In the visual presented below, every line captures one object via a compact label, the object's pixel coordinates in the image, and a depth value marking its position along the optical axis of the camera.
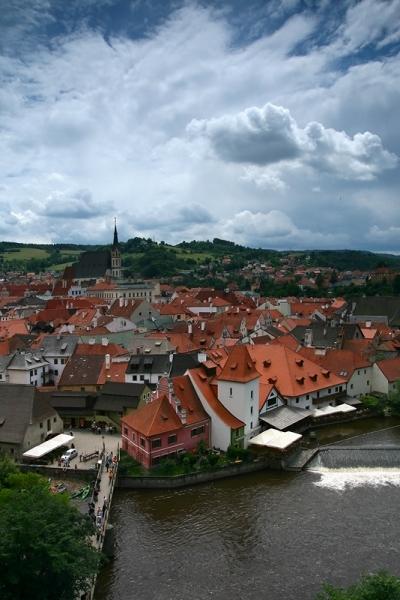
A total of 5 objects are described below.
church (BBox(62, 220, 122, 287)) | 176.88
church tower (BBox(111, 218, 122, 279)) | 181.88
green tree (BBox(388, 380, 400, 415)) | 55.22
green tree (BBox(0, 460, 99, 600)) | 21.42
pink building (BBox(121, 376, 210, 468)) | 40.72
